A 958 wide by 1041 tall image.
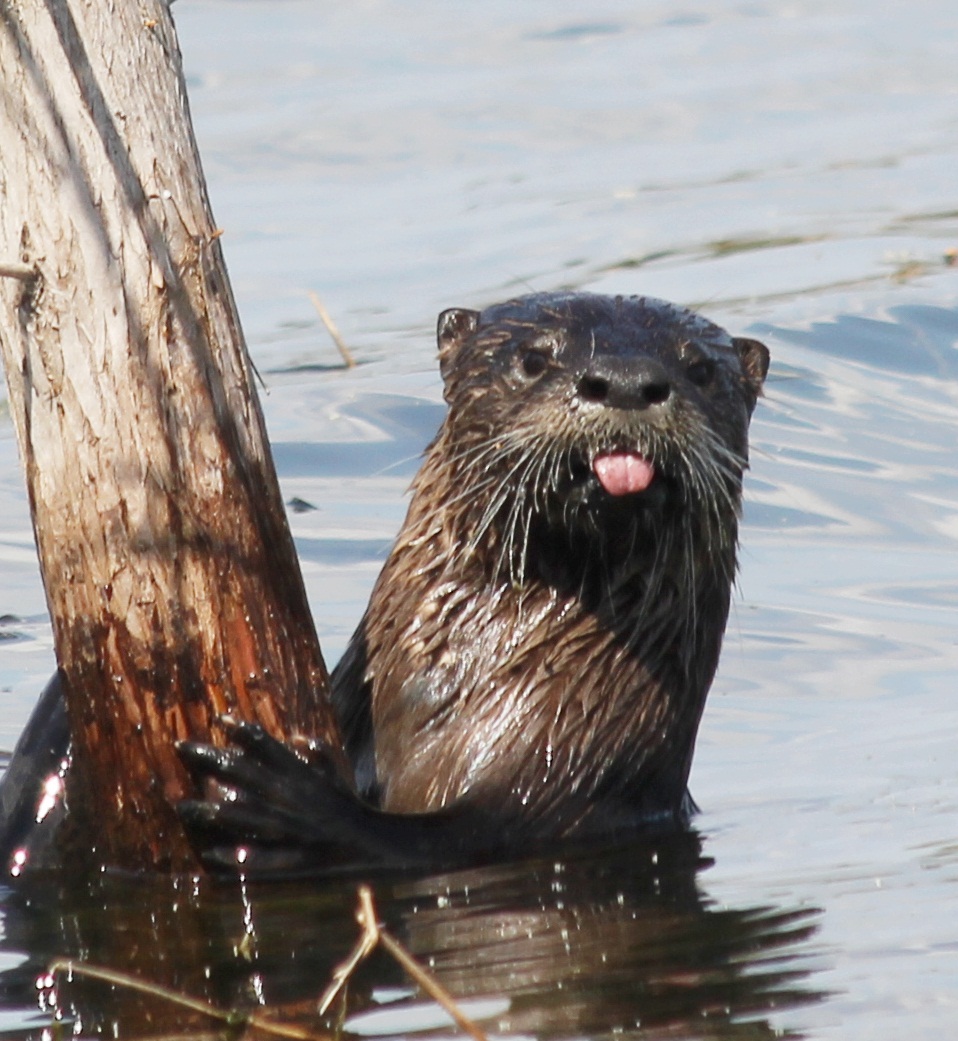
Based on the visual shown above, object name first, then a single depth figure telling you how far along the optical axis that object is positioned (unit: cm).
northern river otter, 905
